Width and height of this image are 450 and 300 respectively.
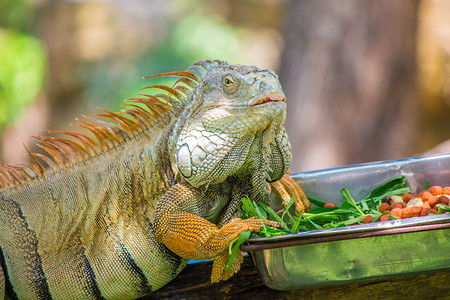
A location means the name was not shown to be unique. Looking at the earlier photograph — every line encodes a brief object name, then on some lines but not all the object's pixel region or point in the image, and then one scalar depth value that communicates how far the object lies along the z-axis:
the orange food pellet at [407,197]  6.08
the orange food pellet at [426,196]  5.76
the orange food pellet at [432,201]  5.49
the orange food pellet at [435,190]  5.92
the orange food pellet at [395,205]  5.75
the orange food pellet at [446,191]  5.84
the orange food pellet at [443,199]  5.39
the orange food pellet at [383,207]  5.83
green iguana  5.59
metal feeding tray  4.57
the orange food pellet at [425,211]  5.23
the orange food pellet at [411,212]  5.36
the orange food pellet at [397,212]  5.41
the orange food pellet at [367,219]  5.43
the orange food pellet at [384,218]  5.39
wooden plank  5.85
